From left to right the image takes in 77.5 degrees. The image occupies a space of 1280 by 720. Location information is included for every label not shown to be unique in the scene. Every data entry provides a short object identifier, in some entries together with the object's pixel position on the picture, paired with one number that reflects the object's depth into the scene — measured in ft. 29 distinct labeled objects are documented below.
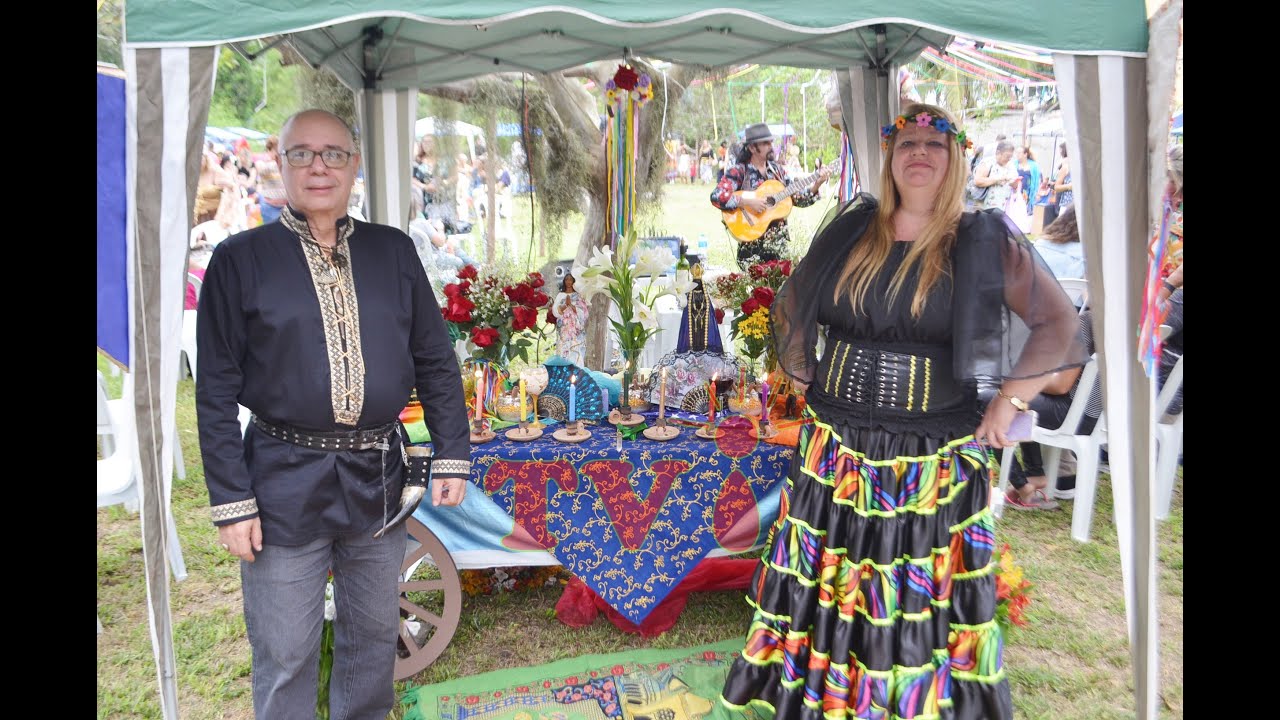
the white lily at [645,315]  10.64
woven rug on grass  8.81
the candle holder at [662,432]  9.70
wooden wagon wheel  9.29
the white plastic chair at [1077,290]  15.08
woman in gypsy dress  7.31
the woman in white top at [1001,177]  29.89
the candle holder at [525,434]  9.64
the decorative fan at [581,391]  10.40
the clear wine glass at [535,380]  10.13
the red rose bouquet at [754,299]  10.33
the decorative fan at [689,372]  10.61
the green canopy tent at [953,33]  6.35
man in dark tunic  6.21
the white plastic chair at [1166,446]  13.71
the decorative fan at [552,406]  10.34
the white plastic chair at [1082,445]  13.10
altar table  9.36
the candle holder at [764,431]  9.79
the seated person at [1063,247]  17.35
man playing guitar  20.88
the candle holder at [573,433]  9.62
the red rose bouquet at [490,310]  10.07
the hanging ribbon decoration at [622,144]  12.96
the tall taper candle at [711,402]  10.30
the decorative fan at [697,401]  10.52
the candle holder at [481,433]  9.59
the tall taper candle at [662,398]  10.03
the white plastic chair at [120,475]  10.74
